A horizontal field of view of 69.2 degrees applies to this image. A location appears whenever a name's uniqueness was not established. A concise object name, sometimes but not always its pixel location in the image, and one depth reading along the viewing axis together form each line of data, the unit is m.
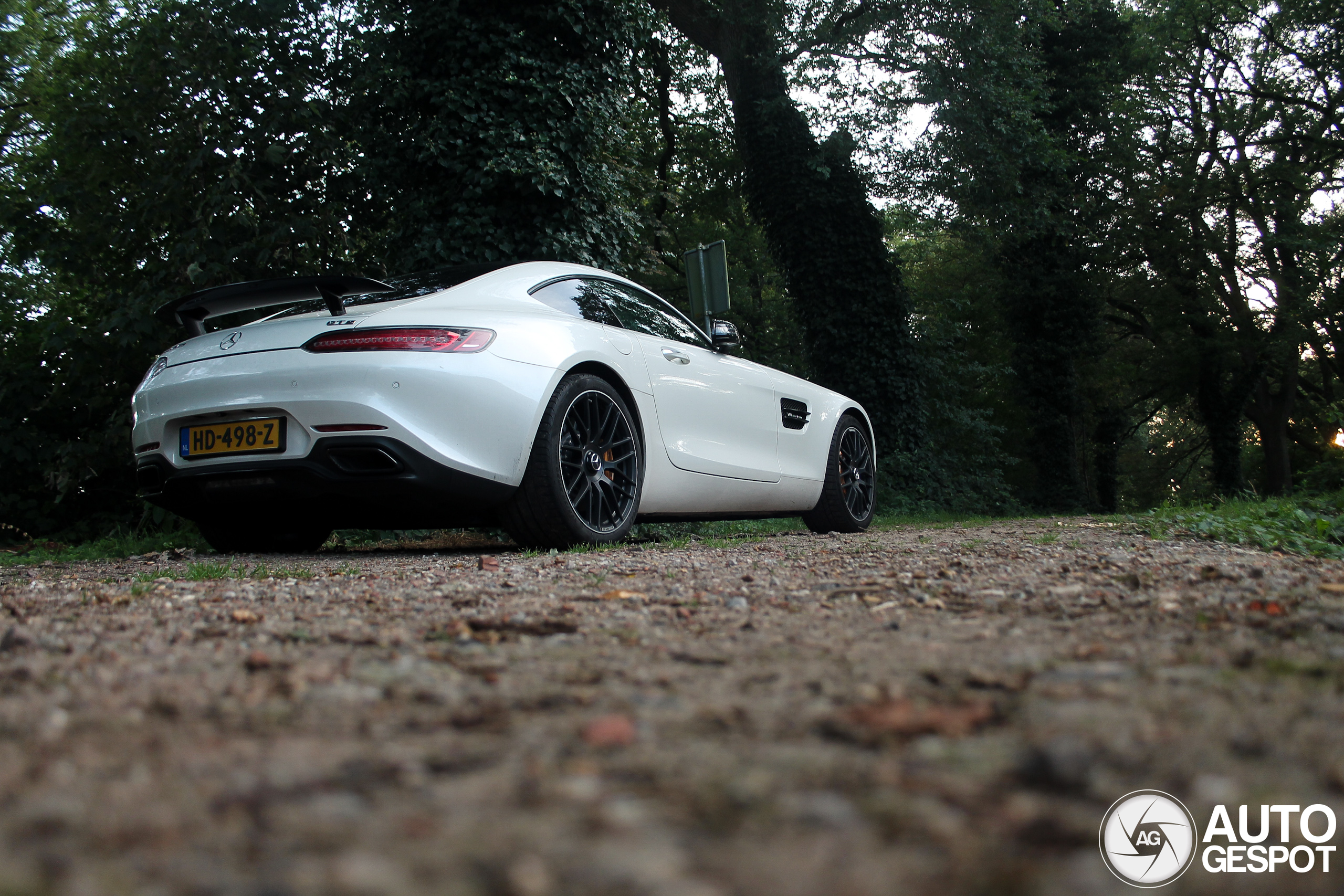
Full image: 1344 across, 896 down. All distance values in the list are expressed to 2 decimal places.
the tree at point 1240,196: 19.97
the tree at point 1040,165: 13.39
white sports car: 4.14
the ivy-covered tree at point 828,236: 13.70
